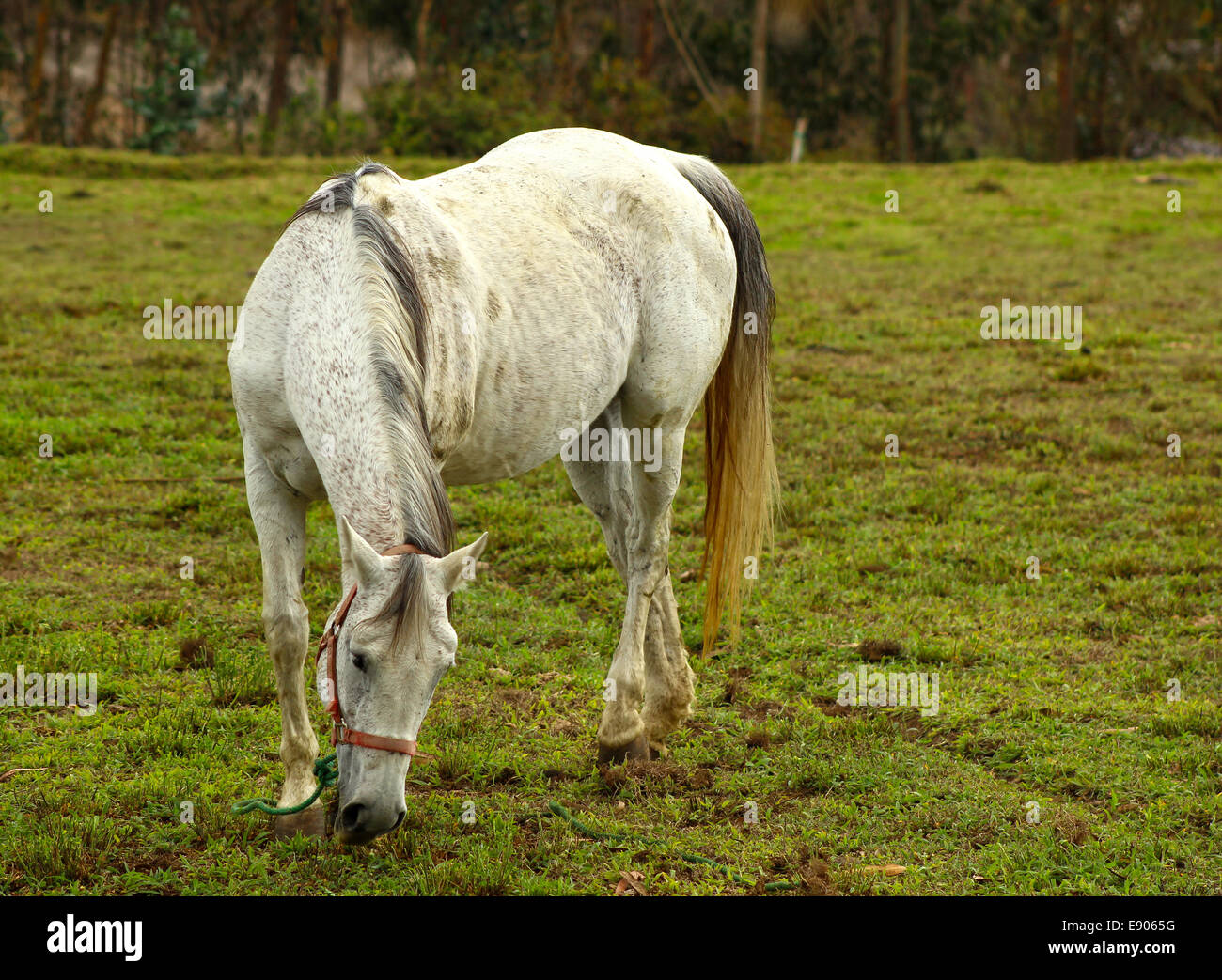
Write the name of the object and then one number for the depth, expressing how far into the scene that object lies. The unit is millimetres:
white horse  5723
